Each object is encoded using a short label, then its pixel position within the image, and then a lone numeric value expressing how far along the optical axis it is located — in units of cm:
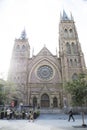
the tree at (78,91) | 930
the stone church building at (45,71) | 2476
